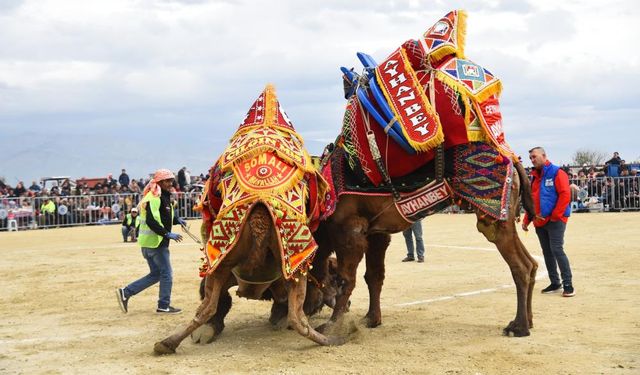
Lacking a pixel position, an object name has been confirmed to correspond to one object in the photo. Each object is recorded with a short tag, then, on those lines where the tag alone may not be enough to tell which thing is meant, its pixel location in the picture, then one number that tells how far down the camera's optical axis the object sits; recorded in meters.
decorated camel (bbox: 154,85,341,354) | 7.09
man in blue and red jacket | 10.50
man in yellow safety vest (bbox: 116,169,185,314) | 9.77
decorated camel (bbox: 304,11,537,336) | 7.99
